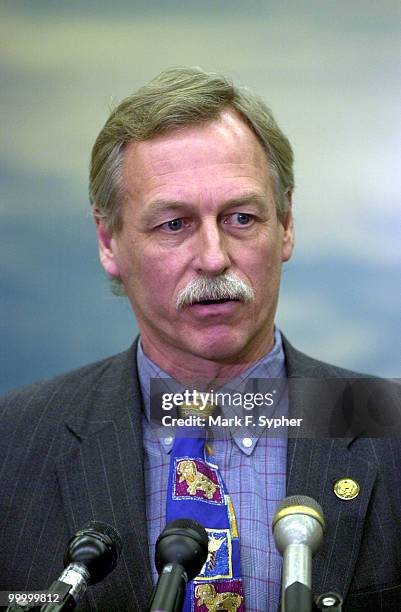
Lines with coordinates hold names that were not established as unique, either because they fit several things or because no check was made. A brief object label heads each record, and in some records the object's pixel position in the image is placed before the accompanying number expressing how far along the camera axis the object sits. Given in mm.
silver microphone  2471
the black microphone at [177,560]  2488
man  2771
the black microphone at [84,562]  2531
